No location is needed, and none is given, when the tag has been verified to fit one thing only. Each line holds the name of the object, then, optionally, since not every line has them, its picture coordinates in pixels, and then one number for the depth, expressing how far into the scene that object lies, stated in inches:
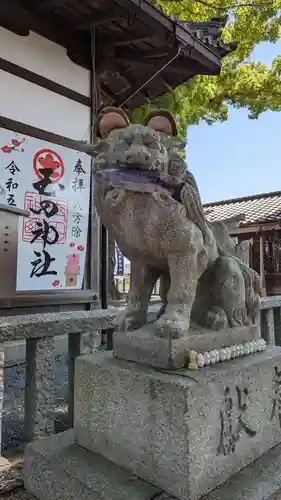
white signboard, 150.2
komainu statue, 48.3
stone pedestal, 45.1
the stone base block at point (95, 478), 46.0
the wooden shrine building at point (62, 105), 148.6
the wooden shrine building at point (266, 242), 414.6
